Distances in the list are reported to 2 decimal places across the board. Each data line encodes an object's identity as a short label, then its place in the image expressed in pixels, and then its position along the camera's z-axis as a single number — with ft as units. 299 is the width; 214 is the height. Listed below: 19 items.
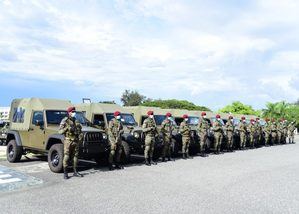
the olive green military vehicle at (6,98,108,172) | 21.24
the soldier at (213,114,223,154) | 32.83
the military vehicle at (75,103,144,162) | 25.62
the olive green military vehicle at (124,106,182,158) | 27.50
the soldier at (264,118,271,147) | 45.62
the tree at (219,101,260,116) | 101.47
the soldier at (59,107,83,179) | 19.47
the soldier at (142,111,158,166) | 25.15
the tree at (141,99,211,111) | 108.18
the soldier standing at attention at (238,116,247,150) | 38.60
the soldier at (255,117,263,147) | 42.81
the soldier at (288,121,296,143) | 53.11
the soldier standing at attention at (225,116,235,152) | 35.48
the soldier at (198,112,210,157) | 31.08
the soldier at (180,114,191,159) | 29.04
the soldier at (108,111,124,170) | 22.71
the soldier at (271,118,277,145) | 47.41
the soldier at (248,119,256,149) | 40.82
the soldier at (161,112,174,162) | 27.31
